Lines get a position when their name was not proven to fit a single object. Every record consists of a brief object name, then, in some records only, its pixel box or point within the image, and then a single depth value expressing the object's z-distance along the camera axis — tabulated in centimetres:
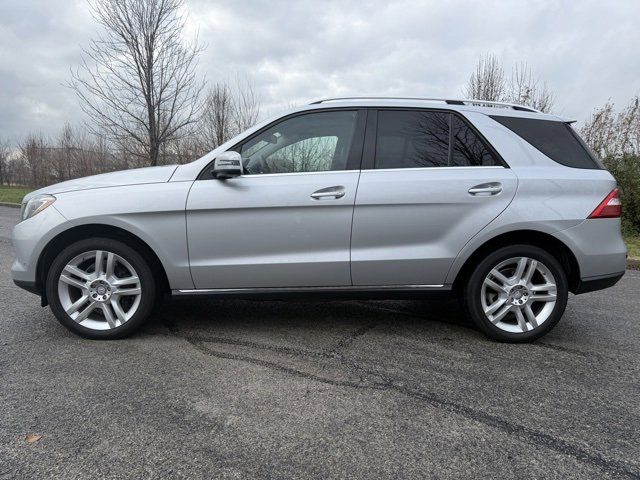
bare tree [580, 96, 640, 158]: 1104
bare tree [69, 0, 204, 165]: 1221
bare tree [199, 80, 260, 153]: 1705
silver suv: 333
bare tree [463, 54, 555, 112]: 1364
